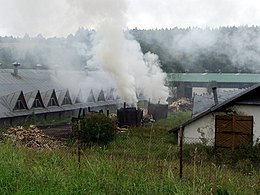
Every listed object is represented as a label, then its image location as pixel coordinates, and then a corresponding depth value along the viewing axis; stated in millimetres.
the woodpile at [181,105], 46875
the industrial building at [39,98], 30625
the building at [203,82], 58344
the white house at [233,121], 19891
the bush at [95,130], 20875
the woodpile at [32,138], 18938
